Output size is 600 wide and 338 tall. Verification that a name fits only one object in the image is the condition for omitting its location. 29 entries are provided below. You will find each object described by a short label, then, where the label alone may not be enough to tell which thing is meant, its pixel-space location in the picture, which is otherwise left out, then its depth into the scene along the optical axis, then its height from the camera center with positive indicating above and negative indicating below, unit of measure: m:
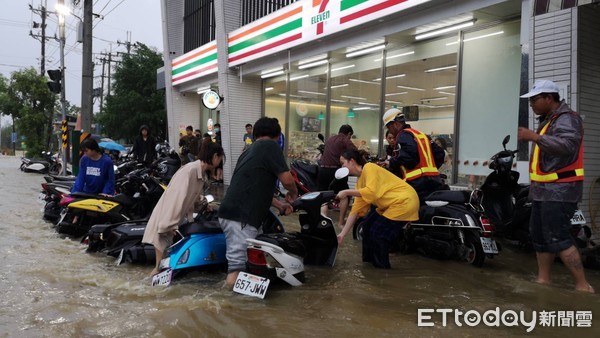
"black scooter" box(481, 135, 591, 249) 5.81 -0.60
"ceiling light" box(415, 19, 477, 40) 8.65 +2.36
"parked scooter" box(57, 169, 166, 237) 6.23 -0.89
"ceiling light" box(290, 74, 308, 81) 13.75 +2.14
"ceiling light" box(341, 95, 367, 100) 11.73 +1.36
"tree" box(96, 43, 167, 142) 26.98 +2.60
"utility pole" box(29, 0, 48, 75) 37.59 +9.31
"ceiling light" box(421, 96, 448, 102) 9.64 +1.14
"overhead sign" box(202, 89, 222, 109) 14.77 +1.49
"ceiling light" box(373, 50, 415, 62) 10.31 +2.16
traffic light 14.98 +2.01
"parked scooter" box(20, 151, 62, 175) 19.77 -0.96
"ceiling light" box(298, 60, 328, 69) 12.60 +2.34
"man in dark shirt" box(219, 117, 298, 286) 4.09 -0.41
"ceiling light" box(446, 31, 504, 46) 8.57 +2.19
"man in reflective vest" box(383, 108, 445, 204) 5.47 -0.11
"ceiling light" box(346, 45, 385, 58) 10.75 +2.35
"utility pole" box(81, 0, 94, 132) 14.88 +2.29
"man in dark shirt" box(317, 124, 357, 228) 8.26 -0.06
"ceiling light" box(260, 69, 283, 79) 14.42 +2.34
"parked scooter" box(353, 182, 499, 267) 5.05 -0.82
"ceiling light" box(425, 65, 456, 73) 9.44 +1.73
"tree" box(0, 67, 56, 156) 29.81 +2.45
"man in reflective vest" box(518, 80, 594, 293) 4.04 -0.17
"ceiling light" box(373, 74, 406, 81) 10.62 +1.72
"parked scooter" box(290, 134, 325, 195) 9.02 -0.49
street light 16.03 +3.66
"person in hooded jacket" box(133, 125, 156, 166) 10.14 -0.03
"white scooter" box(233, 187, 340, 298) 3.89 -0.91
